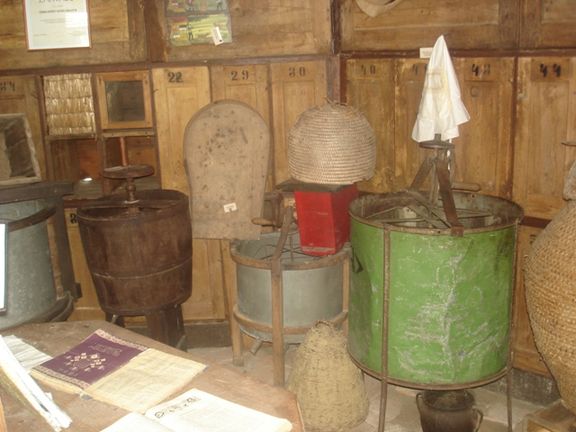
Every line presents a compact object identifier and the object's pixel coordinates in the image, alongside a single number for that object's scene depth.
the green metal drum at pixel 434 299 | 2.96
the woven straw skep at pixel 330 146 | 3.47
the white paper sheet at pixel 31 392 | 1.86
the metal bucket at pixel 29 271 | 3.51
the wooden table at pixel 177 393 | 2.07
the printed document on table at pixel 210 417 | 1.97
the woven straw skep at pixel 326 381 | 3.53
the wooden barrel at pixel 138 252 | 3.68
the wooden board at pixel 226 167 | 4.25
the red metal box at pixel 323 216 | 3.62
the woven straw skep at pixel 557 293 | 2.73
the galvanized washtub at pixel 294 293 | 3.71
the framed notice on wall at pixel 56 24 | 4.20
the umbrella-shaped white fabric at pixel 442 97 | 3.45
